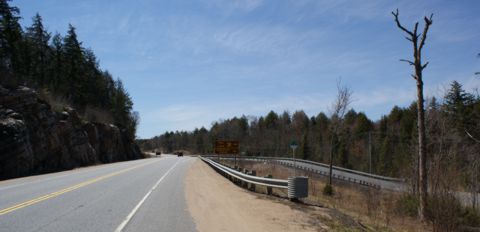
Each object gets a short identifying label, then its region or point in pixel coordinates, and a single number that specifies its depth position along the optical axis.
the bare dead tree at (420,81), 14.77
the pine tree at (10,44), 42.05
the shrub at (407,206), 16.00
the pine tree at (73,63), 72.06
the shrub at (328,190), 28.47
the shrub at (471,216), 13.63
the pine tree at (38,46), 67.25
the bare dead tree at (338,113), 37.25
